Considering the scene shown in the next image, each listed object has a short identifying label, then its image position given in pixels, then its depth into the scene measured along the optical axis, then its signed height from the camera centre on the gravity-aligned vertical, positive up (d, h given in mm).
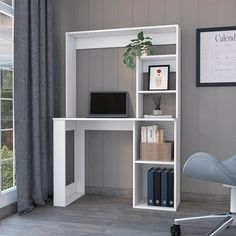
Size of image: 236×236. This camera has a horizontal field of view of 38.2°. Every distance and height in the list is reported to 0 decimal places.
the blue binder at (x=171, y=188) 3121 -732
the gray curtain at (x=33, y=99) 2943 +88
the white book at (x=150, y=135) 3242 -255
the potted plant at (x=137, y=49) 3236 +569
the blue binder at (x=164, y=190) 3137 -754
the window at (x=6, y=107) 2946 +11
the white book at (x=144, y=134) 3264 -247
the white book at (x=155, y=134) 3232 -245
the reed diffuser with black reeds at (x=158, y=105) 3299 +33
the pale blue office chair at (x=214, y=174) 2139 -422
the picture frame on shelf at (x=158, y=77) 3348 +309
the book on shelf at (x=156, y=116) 3217 -73
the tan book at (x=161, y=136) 3229 -263
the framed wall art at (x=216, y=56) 3326 +512
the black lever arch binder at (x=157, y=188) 3162 -742
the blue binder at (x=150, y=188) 3180 -744
